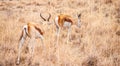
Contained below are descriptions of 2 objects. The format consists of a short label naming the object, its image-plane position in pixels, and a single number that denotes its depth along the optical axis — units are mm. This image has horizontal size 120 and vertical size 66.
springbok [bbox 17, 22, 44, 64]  12211
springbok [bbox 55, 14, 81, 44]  16141
